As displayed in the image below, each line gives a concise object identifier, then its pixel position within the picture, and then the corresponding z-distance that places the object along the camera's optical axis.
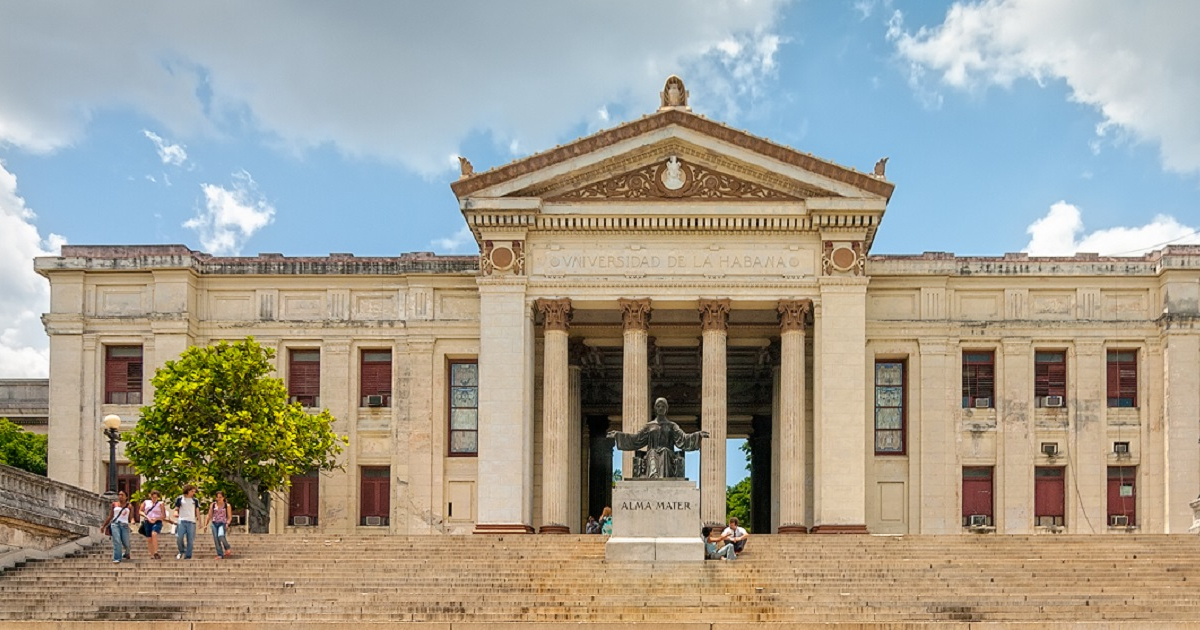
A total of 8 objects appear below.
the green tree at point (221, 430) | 44.66
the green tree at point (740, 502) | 108.81
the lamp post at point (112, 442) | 40.66
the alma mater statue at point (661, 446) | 36.16
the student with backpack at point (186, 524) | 37.06
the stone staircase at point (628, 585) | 31.98
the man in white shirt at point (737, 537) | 37.28
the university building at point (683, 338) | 47.91
